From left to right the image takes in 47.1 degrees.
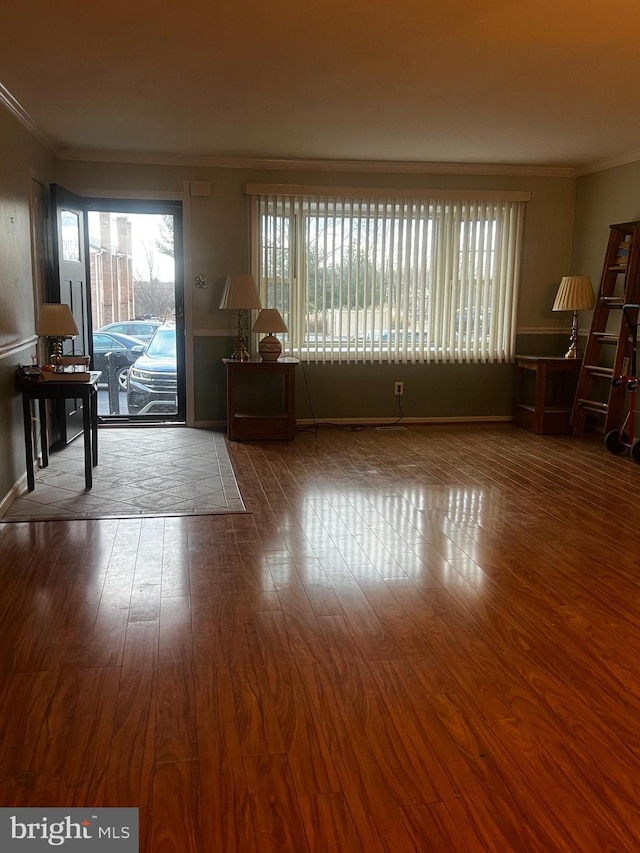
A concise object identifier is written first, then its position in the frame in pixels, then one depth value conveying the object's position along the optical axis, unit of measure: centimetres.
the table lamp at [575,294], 662
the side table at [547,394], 662
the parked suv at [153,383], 713
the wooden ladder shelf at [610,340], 595
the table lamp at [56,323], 480
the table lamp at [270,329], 630
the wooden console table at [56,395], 448
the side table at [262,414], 623
